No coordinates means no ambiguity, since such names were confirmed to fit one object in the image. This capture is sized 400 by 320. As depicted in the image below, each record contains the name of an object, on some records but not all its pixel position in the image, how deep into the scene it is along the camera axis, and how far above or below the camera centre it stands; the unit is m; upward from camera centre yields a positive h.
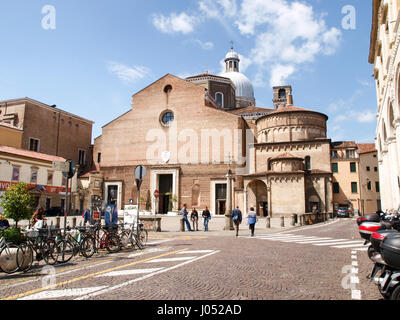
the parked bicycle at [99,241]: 9.44 -1.27
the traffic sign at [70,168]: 9.03 +0.88
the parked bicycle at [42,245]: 8.04 -1.14
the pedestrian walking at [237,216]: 15.79 -0.78
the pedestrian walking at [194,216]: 20.70 -0.98
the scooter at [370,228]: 6.95 -0.58
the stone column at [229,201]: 19.87 -0.02
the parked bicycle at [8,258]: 6.96 -1.25
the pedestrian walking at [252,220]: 16.08 -0.94
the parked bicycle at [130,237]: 10.91 -1.27
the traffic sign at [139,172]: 11.78 +1.04
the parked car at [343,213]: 37.63 -1.36
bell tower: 65.19 +21.41
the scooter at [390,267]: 4.27 -0.91
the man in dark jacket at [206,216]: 19.93 -0.95
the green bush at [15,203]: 9.31 -0.10
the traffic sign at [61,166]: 8.80 +0.92
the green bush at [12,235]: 7.36 -0.81
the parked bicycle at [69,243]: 8.66 -1.18
